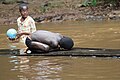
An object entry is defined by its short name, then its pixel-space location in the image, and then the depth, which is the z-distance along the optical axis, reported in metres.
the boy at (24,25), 11.55
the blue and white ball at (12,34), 11.66
